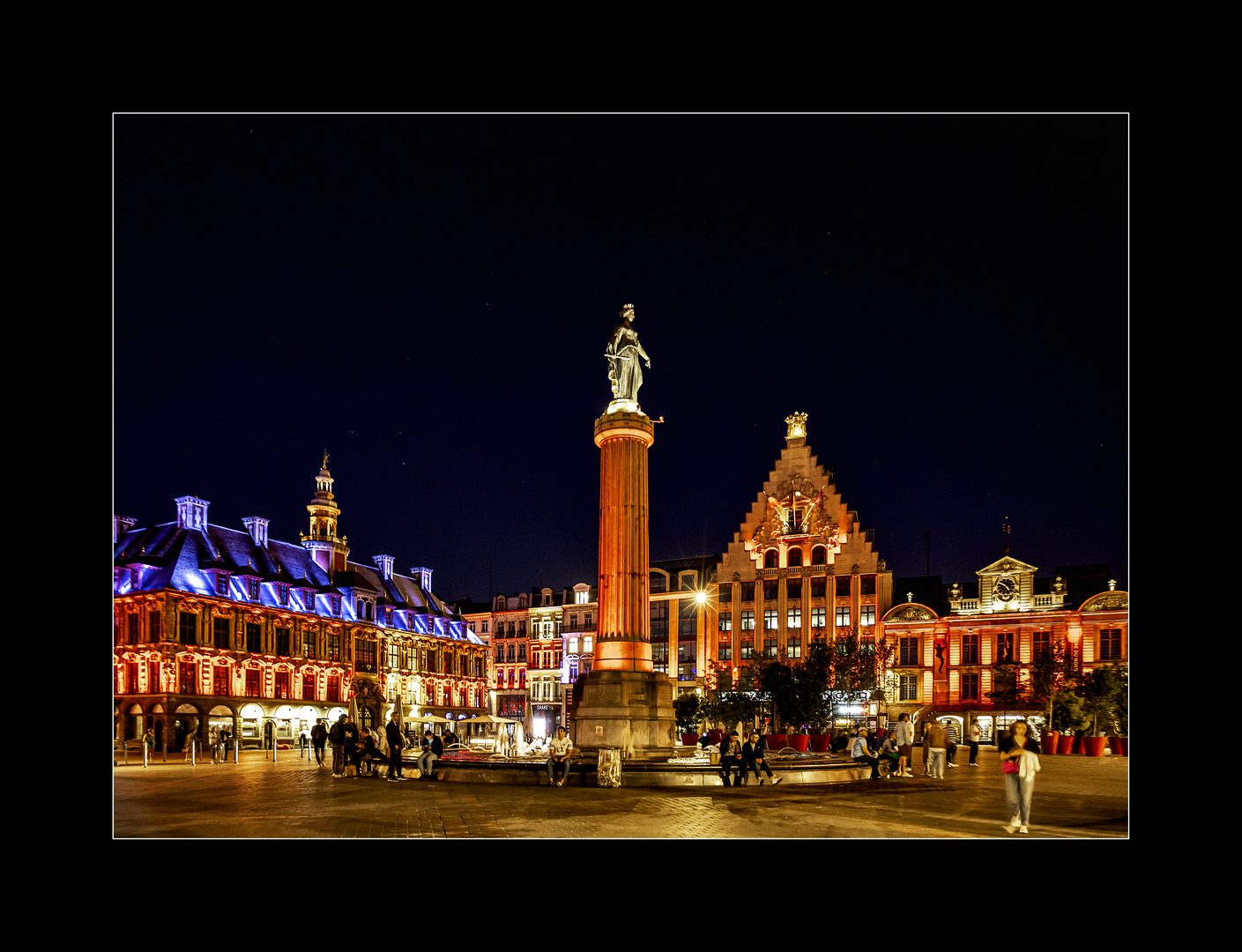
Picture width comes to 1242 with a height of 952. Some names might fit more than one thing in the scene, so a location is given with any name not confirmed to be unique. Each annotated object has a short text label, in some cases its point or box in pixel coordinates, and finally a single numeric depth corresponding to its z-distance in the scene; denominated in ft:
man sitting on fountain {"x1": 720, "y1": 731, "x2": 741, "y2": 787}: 76.79
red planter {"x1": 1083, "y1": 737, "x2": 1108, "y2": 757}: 135.74
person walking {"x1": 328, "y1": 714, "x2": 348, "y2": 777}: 91.30
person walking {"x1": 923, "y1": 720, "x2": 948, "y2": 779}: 88.07
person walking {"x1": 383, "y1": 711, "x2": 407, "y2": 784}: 85.30
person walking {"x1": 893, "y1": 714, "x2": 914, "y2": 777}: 88.63
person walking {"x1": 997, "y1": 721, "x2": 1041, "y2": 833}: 48.01
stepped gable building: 231.30
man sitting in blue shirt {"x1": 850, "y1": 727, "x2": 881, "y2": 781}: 86.79
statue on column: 99.81
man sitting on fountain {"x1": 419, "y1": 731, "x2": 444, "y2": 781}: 84.07
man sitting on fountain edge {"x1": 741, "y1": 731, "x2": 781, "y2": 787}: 78.20
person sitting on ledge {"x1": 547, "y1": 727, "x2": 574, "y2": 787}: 76.64
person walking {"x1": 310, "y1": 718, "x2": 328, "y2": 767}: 108.37
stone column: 90.84
